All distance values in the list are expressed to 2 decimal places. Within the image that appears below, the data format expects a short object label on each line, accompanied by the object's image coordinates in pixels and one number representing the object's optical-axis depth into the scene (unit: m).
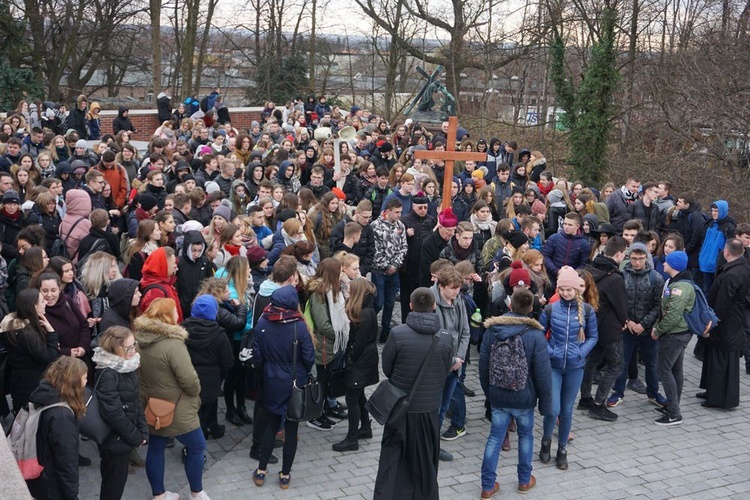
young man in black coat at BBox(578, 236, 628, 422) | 8.04
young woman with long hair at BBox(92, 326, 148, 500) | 5.73
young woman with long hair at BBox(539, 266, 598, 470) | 7.15
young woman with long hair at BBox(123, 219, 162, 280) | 8.27
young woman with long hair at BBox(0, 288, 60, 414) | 6.38
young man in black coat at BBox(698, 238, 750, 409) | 8.84
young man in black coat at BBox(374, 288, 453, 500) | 6.17
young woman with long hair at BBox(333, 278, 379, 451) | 7.22
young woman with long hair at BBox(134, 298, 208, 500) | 6.16
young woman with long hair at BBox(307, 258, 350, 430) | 7.27
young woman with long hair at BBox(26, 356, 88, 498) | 5.39
